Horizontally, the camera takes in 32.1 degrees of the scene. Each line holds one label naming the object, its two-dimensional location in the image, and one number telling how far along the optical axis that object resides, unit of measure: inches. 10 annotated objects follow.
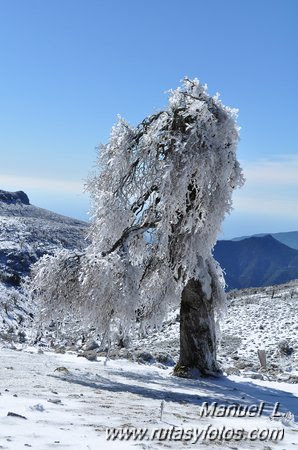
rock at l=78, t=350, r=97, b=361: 539.8
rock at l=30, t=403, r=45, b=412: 226.8
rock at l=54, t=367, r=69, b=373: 395.9
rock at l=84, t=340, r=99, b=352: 753.6
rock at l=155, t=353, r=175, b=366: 645.3
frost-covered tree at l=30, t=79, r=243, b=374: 432.5
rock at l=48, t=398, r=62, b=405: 250.8
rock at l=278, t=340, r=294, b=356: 982.3
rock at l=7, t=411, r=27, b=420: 207.2
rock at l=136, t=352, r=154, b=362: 607.5
